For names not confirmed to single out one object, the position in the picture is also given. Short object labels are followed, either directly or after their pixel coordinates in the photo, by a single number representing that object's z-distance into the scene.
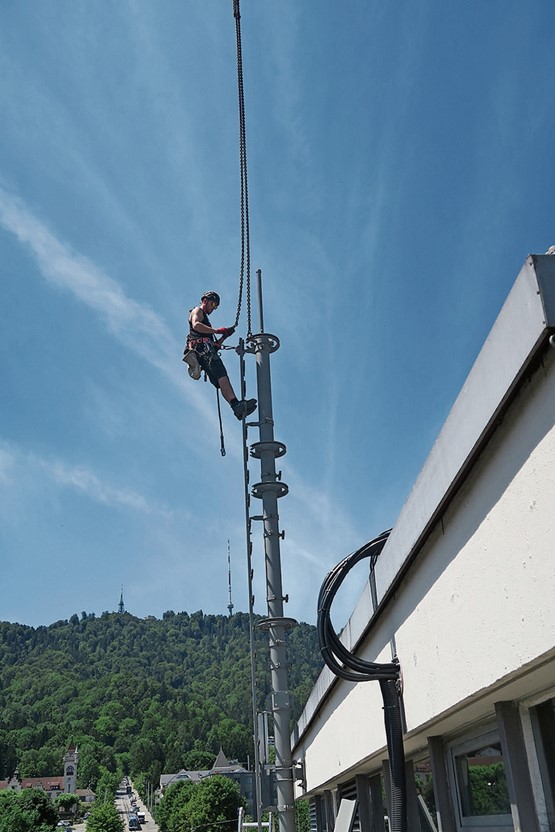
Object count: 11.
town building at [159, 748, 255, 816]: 145.62
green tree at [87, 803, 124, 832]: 99.38
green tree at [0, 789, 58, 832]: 86.50
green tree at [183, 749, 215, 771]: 170.38
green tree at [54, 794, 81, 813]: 147.91
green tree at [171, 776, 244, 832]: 88.42
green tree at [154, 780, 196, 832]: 102.00
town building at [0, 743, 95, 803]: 165.50
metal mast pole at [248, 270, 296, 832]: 7.62
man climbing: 9.01
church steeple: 178.62
